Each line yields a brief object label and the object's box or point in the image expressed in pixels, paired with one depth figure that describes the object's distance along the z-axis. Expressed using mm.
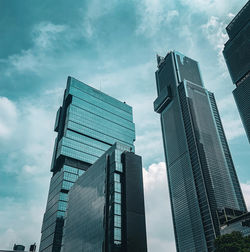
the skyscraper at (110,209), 84562
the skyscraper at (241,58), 152375
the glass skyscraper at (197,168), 135875
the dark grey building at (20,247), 169312
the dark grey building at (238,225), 106300
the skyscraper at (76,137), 148625
